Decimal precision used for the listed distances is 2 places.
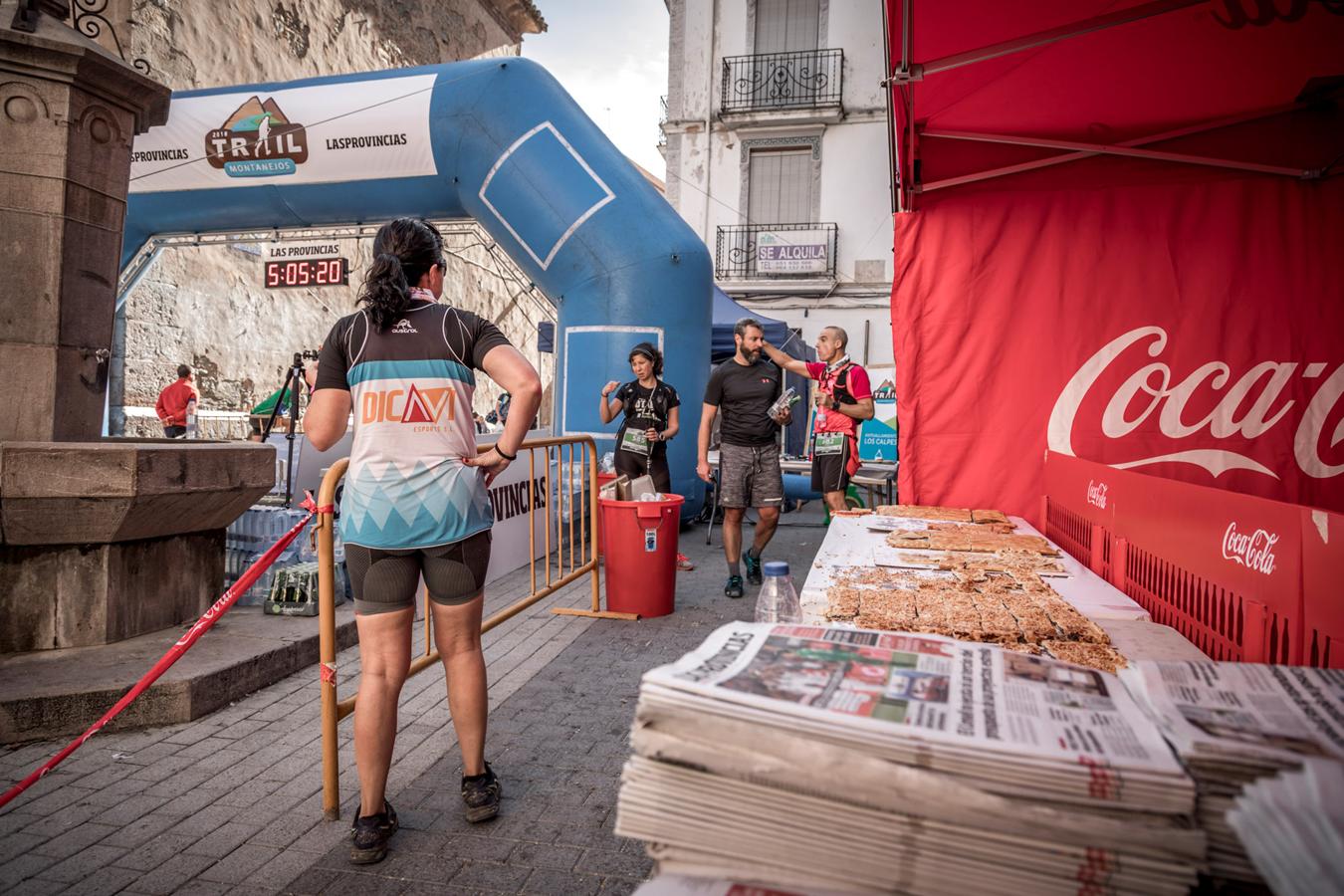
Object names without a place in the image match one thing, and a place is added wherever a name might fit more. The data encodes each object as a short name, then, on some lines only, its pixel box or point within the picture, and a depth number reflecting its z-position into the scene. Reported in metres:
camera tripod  7.71
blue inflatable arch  10.08
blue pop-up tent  13.30
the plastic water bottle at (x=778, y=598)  2.31
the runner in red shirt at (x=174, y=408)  14.28
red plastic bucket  6.06
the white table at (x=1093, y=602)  2.12
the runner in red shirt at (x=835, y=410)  6.87
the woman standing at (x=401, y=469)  2.88
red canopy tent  4.24
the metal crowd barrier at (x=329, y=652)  3.16
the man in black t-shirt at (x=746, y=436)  6.82
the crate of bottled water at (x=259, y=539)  6.45
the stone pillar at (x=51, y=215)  4.40
